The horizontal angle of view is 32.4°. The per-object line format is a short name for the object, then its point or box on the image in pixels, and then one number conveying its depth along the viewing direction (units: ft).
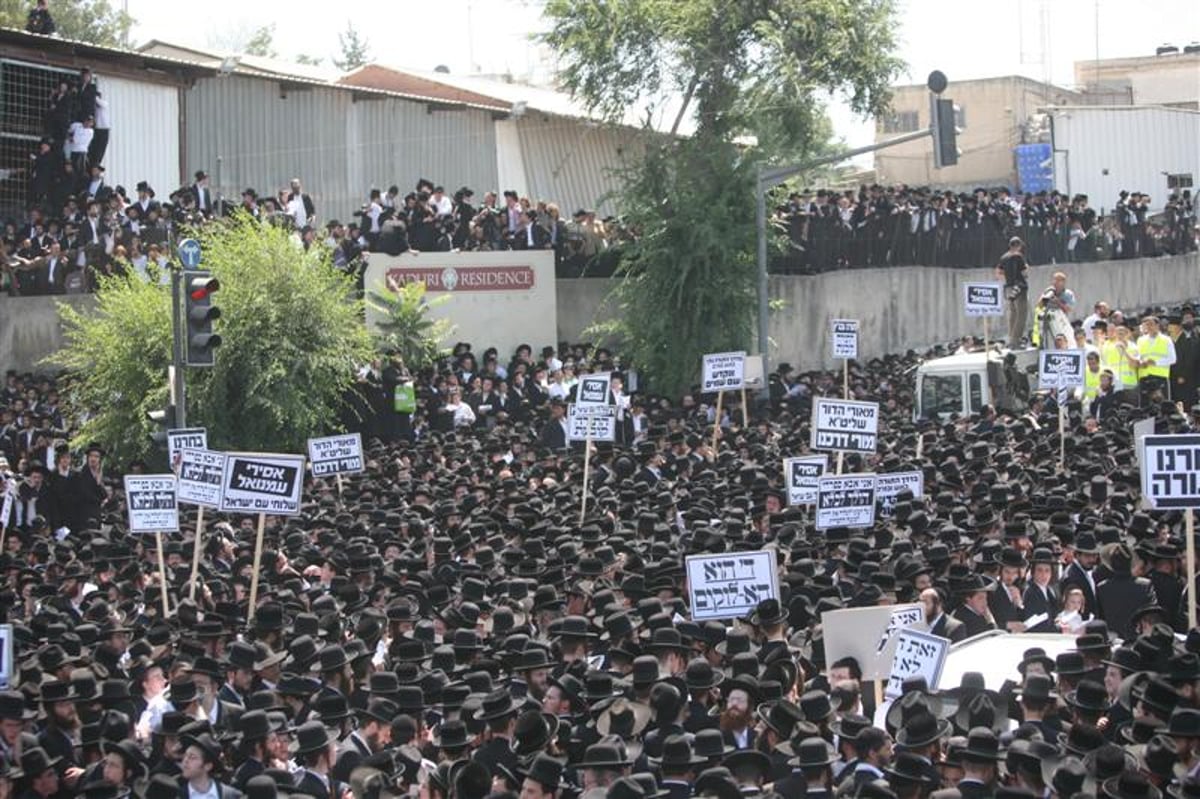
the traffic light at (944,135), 90.79
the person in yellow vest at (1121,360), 91.04
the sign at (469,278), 111.06
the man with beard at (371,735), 38.22
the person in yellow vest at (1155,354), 89.66
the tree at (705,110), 116.26
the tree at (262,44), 273.54
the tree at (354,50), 311.27
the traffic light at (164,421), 75.25
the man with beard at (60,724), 40.27
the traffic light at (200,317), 70.59
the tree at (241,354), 89.56
